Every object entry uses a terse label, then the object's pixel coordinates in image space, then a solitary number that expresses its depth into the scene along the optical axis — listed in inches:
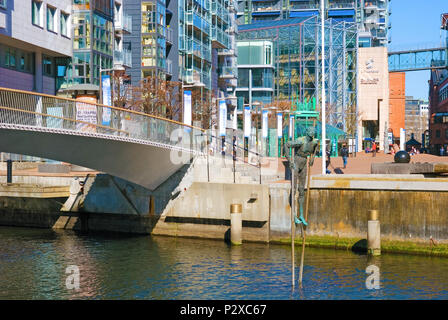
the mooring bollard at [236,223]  1343.5
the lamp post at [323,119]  1517.0
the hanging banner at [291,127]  2541.3
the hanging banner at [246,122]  2100.1
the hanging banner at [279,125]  2405.3
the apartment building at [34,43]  1871.3
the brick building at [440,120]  5423.2
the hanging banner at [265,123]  2263.0
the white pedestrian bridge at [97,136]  1073.5
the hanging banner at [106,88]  1691.7
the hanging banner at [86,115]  1156.5
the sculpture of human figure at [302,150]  967.0
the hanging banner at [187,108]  1715.1
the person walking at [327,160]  1974.7
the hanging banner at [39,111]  1082.7
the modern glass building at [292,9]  6732.3
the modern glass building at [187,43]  2832.2
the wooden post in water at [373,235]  1205.7
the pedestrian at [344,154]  2095.5
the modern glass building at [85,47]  2178.9
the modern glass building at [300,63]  4744.1
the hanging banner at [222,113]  1890.7
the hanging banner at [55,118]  1106.7
